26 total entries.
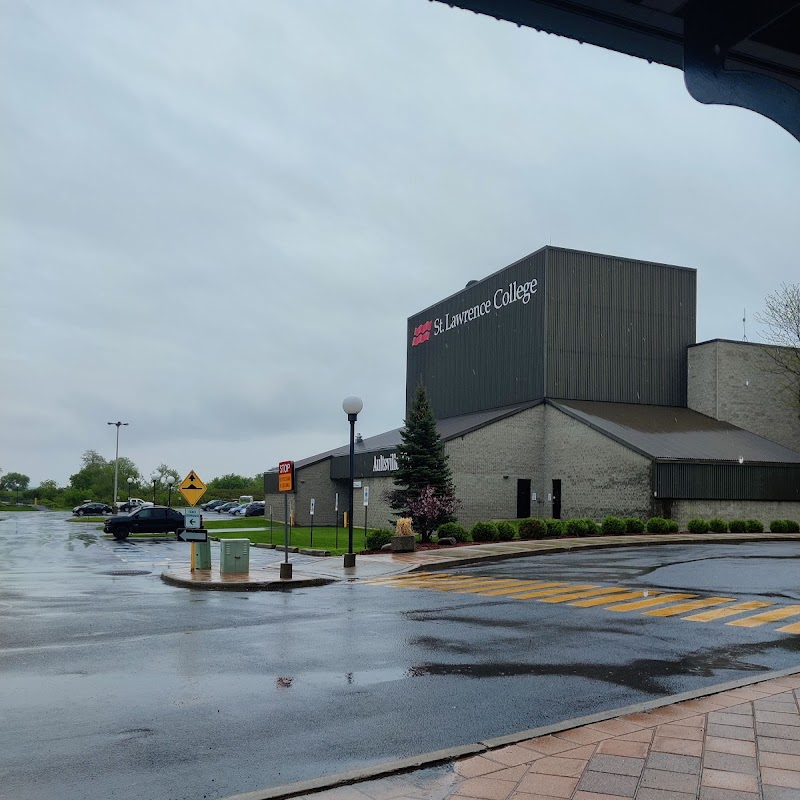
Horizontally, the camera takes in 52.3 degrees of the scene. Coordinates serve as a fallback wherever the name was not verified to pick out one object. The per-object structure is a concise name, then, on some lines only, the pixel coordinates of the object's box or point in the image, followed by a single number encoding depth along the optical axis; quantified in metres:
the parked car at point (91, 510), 83.00
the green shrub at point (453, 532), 31.22
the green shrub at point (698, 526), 35.72
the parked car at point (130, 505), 83.00
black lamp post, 23.55
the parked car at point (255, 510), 79.62
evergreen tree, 36.65
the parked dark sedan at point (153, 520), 45.38
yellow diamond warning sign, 22.47
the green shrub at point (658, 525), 34.75
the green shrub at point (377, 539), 29.12
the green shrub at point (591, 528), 33.97
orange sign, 21.20
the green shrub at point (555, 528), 33.41
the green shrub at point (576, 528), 33.66
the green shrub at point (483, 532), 31.08
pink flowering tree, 34.47
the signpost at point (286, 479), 20.19
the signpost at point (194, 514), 22.34
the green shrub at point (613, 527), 34.38
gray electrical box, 21.33
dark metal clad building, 47.72
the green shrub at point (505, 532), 31.44
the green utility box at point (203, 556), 23.22
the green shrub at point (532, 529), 32.50
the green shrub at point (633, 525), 35.09
